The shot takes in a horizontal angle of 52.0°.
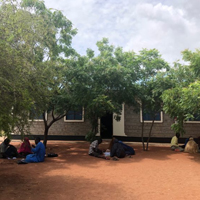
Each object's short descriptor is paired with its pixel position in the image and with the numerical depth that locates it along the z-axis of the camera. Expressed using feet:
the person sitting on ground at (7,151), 26.96
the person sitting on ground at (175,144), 36.45
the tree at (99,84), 30.53
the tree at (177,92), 27.20
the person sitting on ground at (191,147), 32.76
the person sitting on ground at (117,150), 28.84
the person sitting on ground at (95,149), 30.14
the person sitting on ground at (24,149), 28.53
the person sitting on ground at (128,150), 31.22
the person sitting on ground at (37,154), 24.55
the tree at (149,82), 33.22
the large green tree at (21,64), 13.67
